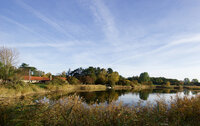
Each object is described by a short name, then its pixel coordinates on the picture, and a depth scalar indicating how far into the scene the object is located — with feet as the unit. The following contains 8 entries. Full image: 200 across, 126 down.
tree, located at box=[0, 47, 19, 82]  91.14
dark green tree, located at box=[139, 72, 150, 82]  303.33
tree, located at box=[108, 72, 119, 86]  179.77
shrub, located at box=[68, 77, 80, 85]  133.55
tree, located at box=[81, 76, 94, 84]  157.07
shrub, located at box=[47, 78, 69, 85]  105.97
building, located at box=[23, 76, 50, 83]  144.54
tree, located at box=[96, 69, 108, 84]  182.72
